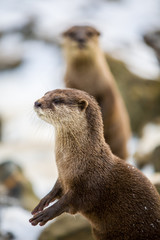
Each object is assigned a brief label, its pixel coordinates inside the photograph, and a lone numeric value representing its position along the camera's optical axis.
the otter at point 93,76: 12.24
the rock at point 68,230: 8.88
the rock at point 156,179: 8.57
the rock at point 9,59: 20.34
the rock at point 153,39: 20.77
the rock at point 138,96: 16.96
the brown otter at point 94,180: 6.67
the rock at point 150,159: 10.94
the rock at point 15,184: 12.25
